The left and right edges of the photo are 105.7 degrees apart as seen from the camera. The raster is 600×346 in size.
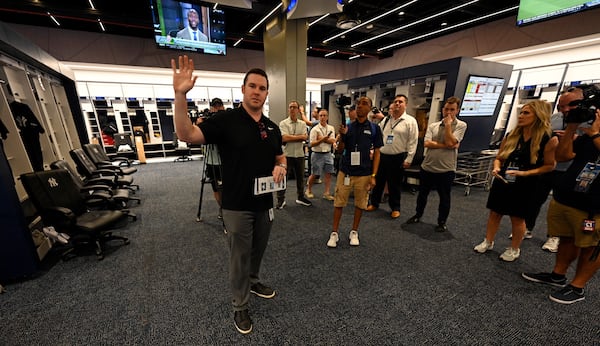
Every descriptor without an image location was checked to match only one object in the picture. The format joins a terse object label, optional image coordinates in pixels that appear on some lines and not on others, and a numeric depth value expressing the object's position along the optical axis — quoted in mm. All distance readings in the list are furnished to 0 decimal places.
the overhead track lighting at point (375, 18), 5811
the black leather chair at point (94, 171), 3808
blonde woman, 1977
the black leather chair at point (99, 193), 2857
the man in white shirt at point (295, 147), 3557
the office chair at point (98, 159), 4555
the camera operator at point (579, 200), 1576
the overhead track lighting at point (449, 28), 6355
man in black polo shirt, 1357
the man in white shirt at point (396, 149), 3363
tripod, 3039
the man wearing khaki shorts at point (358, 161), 2492
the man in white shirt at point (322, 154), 4199
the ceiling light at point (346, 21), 5101
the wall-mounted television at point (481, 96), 4496
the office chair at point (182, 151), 8570
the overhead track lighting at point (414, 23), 6043
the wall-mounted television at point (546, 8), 3602
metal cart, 4602
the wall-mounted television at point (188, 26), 4305
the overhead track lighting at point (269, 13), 4625
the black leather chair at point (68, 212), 2275
